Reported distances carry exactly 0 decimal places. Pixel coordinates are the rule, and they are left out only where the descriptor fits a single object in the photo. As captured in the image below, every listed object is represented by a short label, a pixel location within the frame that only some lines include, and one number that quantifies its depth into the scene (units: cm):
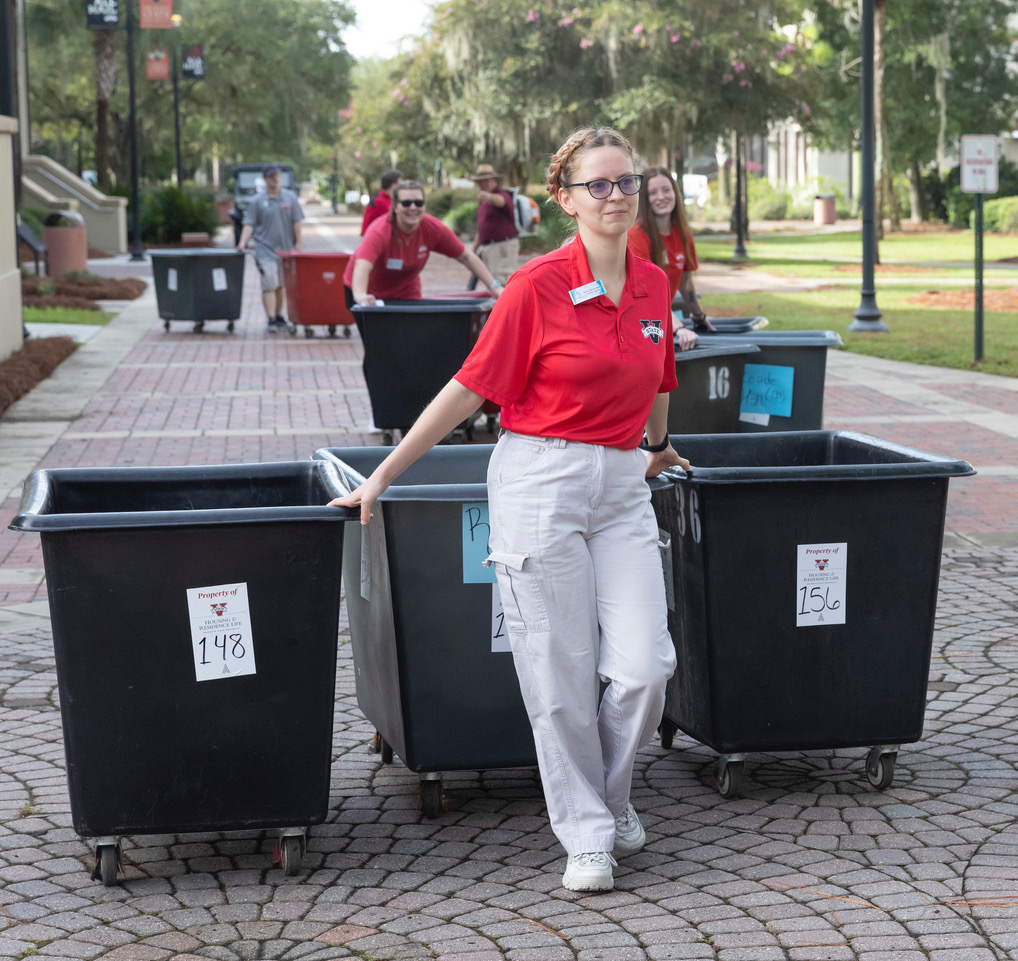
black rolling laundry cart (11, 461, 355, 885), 352
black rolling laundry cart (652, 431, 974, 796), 402
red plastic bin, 1738
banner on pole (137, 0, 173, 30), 3269
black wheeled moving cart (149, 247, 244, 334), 1817
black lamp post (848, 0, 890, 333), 1711
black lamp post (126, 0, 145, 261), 3238
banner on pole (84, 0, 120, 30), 3219
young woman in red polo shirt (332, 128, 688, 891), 346
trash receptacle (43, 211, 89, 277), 2689
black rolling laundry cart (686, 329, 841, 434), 735
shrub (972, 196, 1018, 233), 4362
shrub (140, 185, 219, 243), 3881
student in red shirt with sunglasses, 913
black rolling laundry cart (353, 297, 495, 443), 941
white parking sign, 1468
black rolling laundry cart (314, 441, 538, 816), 385
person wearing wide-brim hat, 1547
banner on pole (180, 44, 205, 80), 4406
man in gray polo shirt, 1778
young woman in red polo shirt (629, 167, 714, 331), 675
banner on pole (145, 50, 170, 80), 4341
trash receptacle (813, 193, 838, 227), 5675
